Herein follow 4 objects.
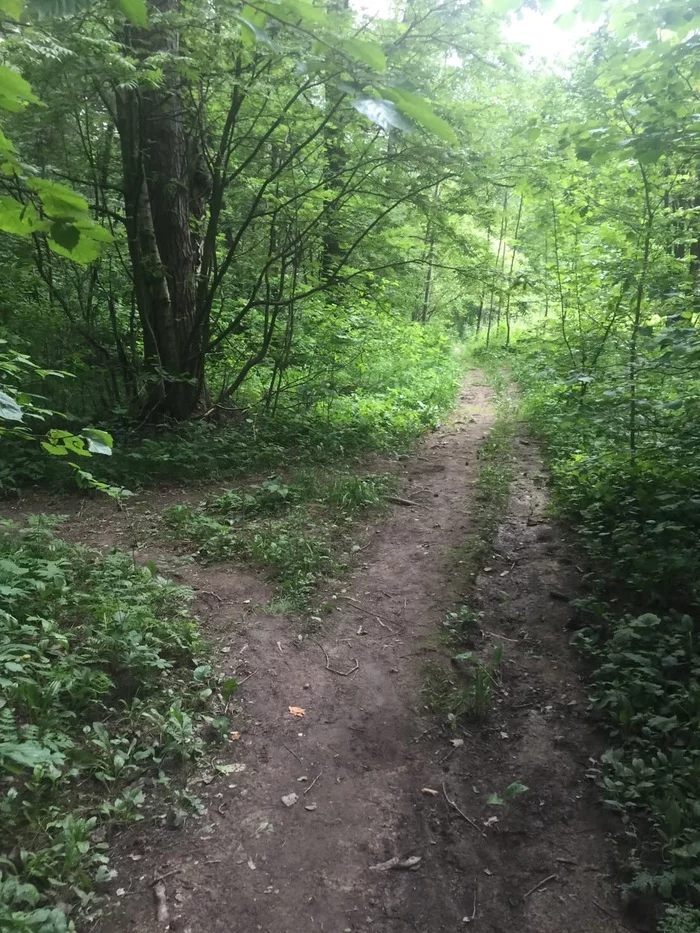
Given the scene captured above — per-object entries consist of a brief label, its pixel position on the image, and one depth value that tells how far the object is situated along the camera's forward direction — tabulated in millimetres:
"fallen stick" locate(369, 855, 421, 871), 2682
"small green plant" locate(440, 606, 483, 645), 4316
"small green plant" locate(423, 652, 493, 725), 3562
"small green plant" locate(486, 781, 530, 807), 2971
